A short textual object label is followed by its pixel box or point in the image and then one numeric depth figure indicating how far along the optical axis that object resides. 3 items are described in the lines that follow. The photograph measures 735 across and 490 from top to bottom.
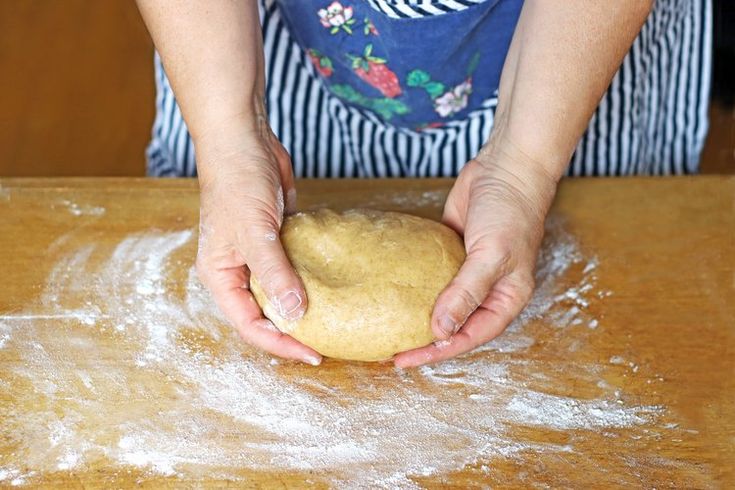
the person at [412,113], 1.19
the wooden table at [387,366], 1.08
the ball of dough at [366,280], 1.15
